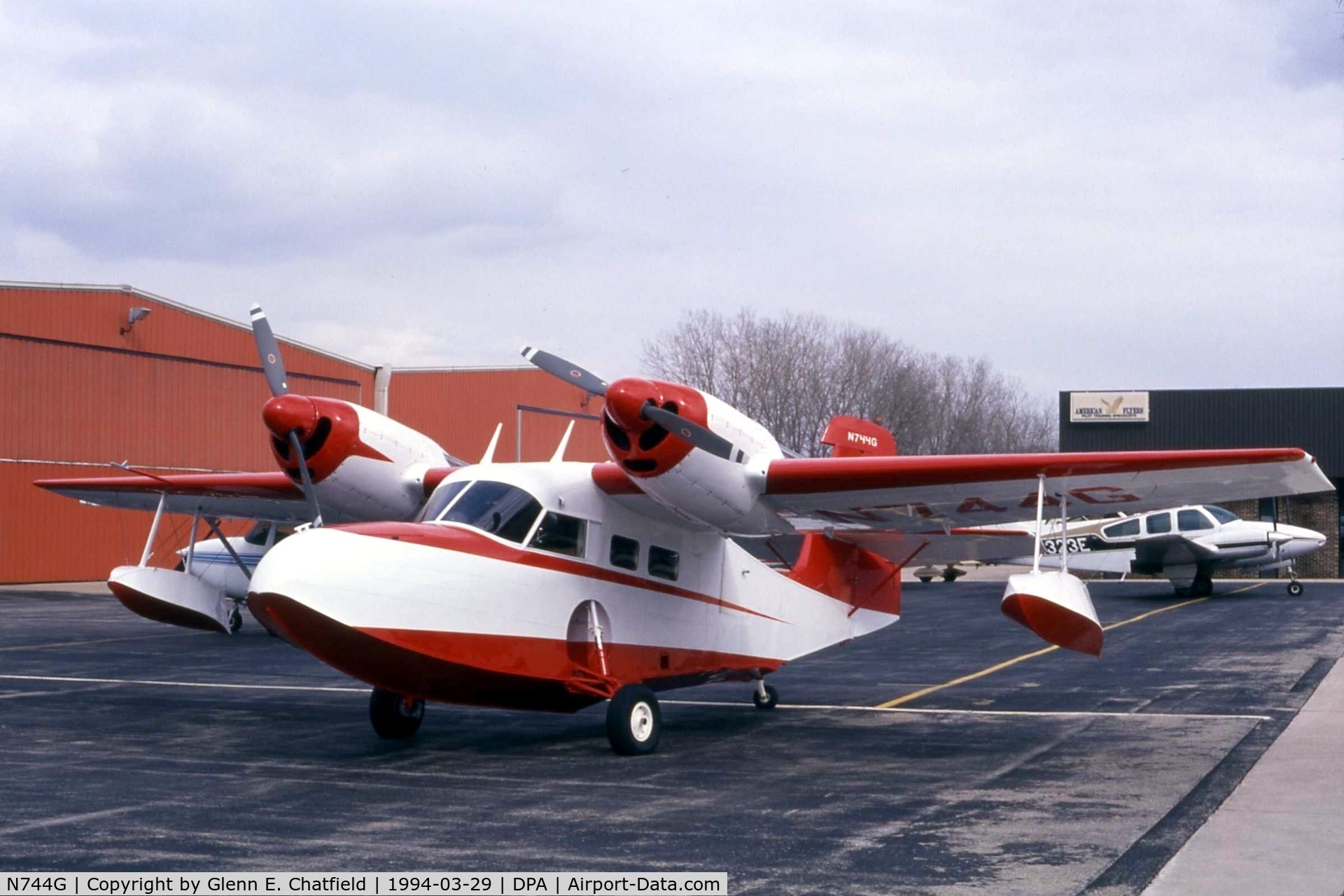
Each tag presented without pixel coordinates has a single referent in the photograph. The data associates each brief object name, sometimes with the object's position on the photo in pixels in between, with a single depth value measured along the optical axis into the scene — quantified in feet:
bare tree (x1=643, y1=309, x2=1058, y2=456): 200.64
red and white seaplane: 32.14
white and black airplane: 112.78
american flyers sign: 159.22
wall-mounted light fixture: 131.23
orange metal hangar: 120.16
